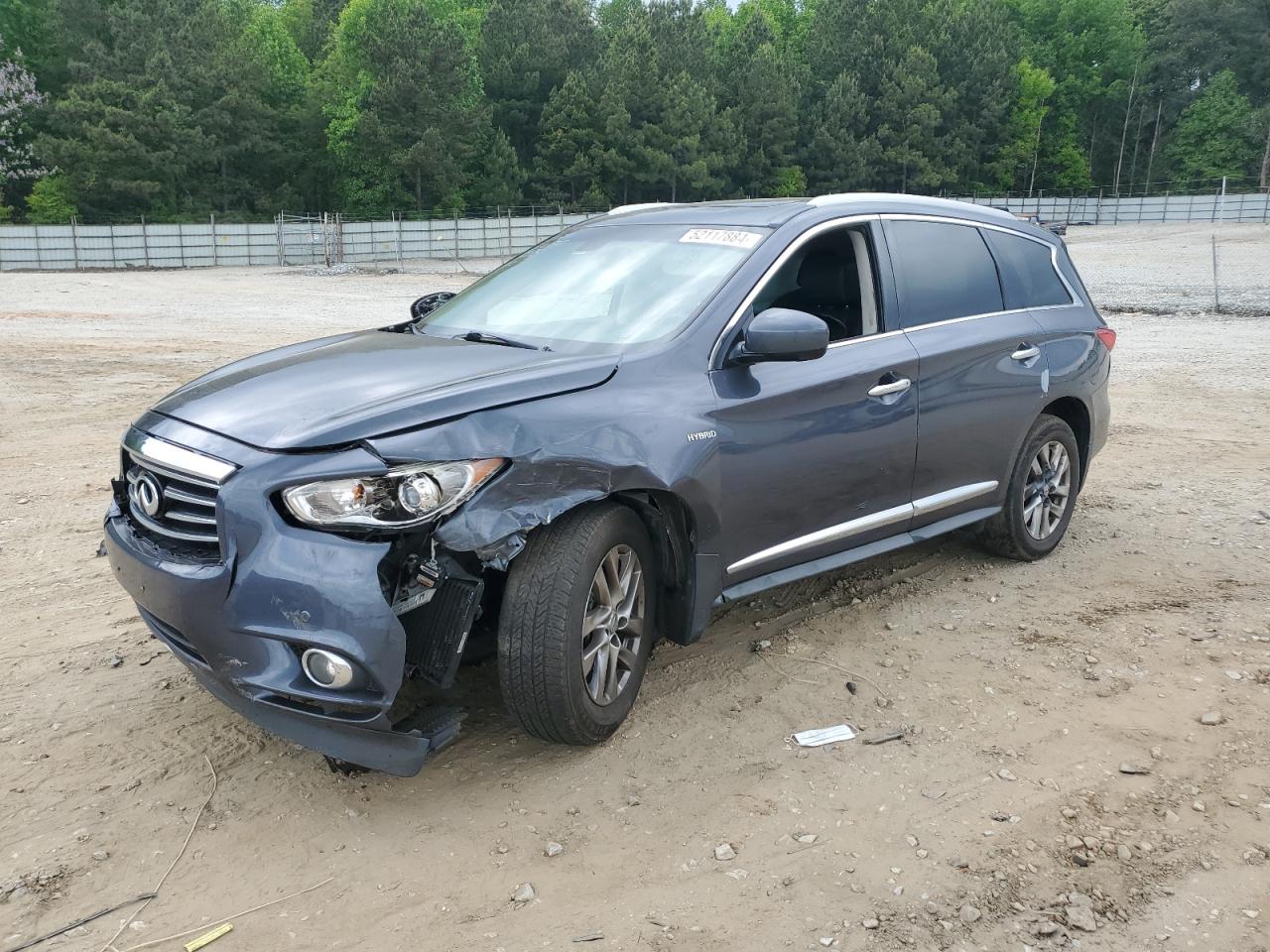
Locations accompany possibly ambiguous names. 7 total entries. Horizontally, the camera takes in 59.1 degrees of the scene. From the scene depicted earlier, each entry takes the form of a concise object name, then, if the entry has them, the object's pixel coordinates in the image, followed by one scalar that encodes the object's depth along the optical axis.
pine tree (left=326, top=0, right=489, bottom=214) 60.31
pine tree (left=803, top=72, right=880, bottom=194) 75.88
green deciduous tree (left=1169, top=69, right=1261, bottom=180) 82.44
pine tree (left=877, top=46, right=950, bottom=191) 76.57
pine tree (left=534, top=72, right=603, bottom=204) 66.19
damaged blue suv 3.13
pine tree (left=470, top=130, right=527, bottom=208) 64.88
